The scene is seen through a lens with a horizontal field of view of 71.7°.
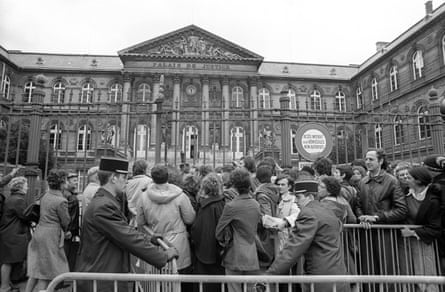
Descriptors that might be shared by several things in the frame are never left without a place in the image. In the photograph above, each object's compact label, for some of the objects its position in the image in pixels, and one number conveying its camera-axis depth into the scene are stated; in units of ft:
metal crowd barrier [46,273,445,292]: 7.15
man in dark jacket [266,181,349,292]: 9.86
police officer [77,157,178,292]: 9.32
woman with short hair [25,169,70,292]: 13.71
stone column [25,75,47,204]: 21.54
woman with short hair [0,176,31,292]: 16.30
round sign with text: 23.20
